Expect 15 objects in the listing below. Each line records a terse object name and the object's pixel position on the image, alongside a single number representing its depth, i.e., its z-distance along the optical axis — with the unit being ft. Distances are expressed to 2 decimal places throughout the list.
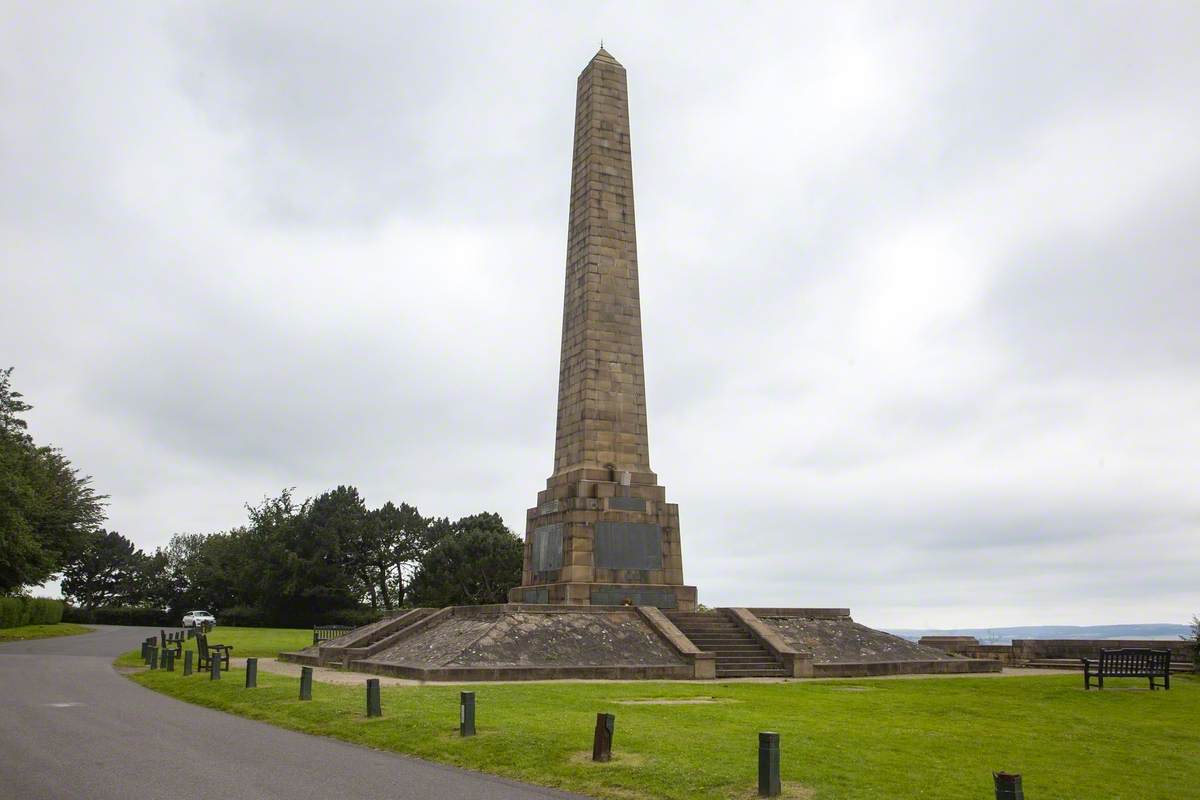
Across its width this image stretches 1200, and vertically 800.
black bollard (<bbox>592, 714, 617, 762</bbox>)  34.60
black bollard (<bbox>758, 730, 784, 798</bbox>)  28.91
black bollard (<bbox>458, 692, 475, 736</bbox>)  40.52
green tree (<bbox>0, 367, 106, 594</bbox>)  135.23
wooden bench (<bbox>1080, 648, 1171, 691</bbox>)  63.21
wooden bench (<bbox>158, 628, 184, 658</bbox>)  92.71
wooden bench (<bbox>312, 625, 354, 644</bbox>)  118.33
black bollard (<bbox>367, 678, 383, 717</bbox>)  46.29
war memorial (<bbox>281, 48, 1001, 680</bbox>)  72.18
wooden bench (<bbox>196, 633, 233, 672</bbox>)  75.00
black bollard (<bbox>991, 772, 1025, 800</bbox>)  23.17
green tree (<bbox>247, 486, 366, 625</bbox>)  205.67
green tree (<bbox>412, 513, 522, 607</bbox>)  197.57
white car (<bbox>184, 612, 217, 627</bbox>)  194.21
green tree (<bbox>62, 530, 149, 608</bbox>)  333.83
